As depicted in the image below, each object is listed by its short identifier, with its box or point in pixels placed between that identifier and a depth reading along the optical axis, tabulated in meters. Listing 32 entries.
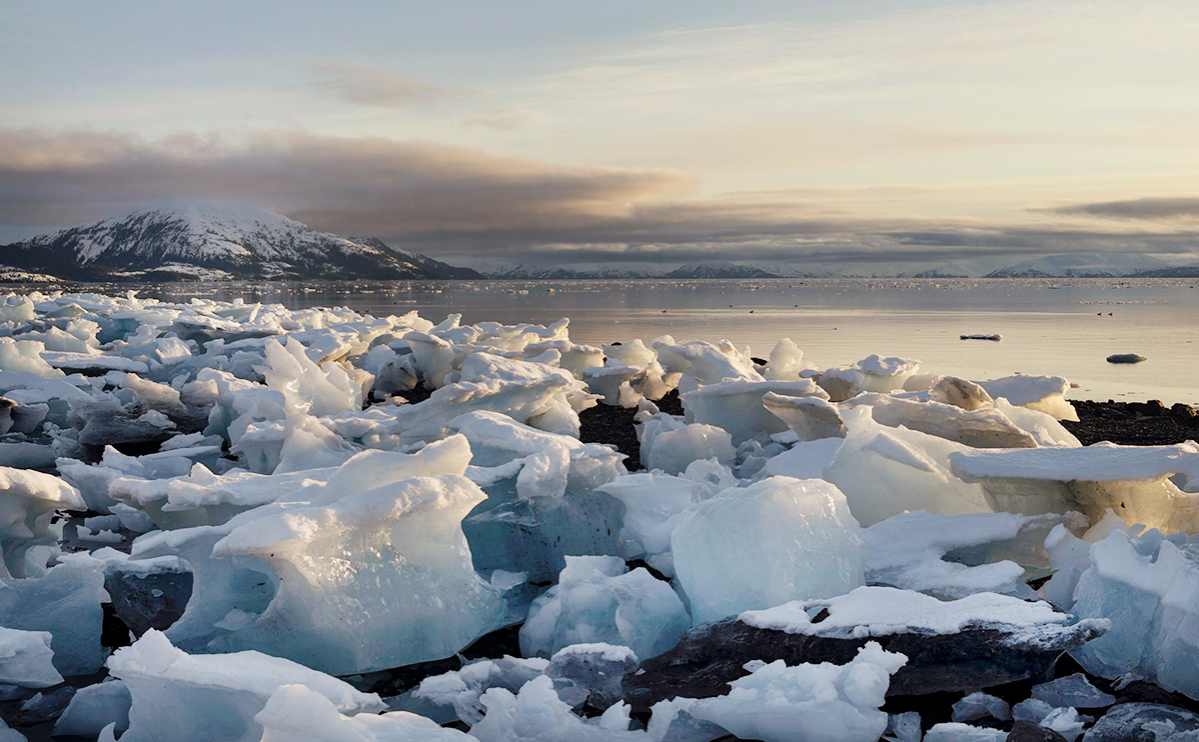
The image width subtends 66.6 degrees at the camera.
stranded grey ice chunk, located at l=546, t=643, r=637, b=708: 3.11
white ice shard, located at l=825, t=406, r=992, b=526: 4.47
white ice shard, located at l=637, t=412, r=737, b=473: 6.30
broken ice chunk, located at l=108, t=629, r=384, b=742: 2.71
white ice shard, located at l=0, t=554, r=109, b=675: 3.67
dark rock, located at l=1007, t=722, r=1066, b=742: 2.62
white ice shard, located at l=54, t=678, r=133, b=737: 3.14
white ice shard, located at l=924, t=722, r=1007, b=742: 2.75
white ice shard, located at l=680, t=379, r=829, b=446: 7.00
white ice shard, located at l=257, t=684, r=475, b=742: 2.45
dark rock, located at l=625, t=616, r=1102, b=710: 3.01
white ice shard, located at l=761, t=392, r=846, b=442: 6.04
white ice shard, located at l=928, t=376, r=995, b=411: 6.70
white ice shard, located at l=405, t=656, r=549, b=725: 3.14
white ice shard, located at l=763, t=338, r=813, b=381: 9.47
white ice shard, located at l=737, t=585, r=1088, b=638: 3.09
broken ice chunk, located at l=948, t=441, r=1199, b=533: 4.02
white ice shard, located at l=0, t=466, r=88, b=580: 3.90
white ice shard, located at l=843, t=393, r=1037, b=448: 5.32
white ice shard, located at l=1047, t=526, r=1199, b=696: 2.98
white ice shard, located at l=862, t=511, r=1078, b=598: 3.67
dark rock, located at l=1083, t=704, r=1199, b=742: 2.72
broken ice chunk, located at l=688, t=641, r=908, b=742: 2.70
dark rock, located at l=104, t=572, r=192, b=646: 3.94
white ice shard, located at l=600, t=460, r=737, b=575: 4.40
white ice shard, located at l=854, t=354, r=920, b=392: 8.48
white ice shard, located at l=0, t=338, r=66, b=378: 10.56
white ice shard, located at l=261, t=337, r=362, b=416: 8.02
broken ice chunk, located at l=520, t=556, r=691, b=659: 3.52
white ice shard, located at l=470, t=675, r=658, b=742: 2.83
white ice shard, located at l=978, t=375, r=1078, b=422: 7.89
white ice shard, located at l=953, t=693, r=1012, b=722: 2.93
